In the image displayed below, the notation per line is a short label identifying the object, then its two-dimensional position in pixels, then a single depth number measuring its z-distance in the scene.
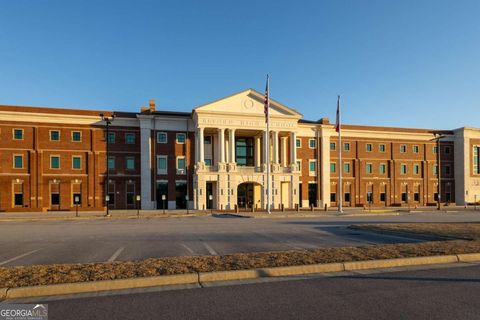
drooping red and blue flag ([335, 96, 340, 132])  33.91
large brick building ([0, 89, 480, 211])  41.38
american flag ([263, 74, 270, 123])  32.56
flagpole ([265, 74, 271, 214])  32.69
